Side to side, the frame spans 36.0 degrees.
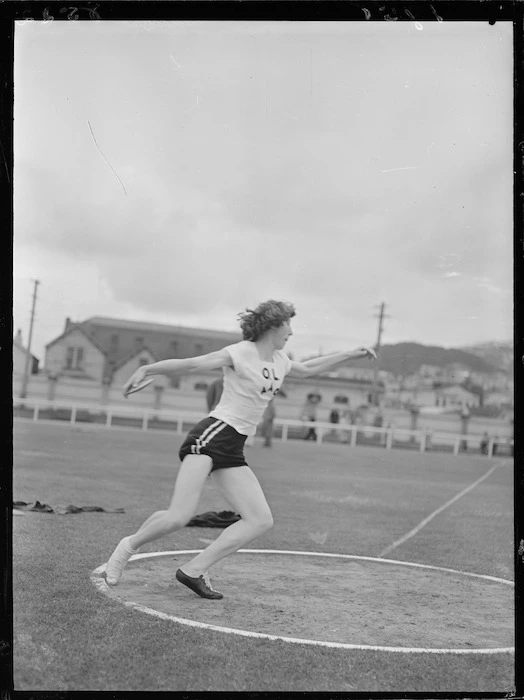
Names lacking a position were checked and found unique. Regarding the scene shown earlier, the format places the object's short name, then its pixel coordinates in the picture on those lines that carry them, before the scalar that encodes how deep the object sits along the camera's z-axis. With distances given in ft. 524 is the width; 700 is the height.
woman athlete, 18.17
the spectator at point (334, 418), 122.11
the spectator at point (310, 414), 119.43
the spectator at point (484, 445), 124.47
